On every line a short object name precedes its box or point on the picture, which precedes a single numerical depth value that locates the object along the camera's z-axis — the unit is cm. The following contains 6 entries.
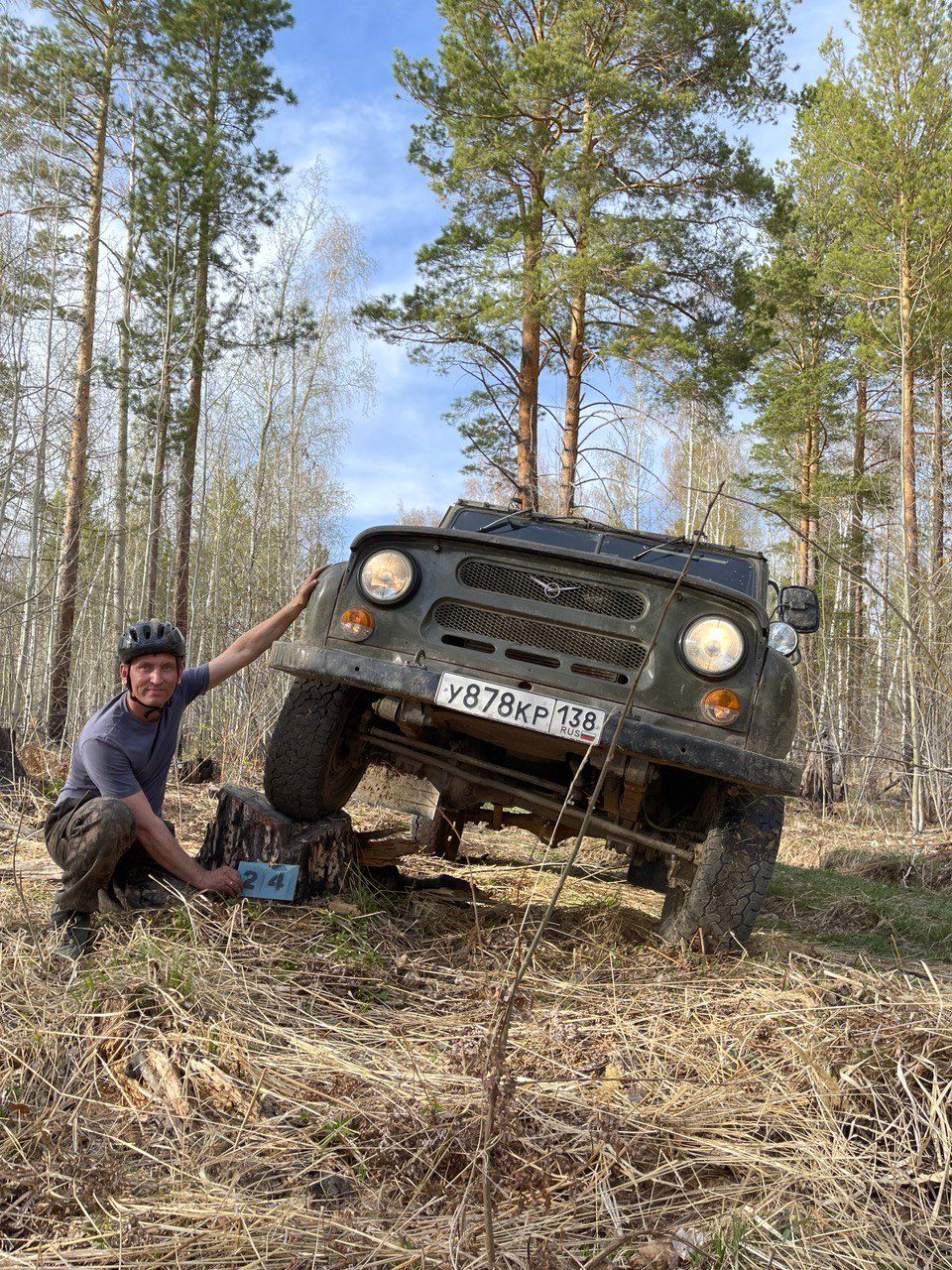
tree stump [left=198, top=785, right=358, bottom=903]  316
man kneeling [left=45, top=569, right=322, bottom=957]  279
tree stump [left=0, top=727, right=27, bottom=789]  578
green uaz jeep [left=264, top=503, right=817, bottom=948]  276
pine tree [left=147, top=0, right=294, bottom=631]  1339
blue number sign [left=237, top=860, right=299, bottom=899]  313
